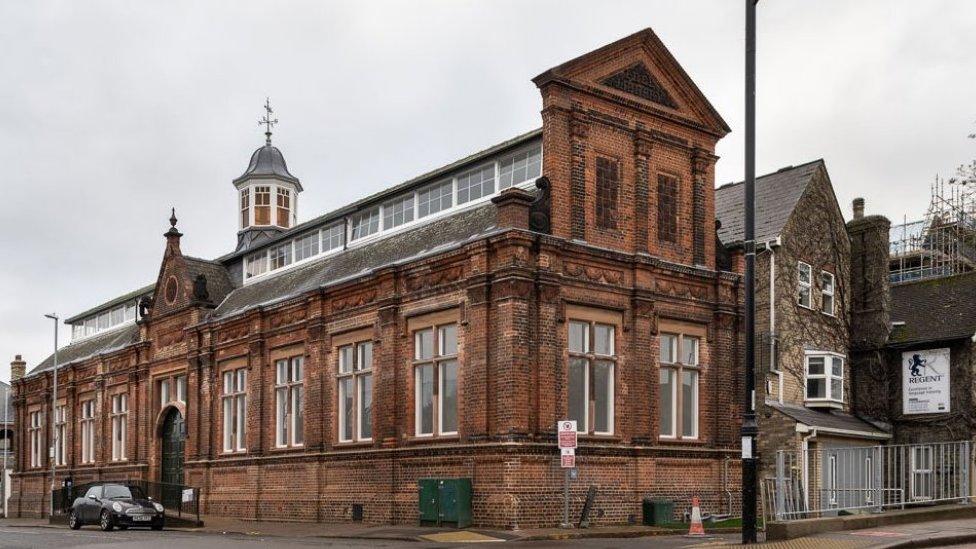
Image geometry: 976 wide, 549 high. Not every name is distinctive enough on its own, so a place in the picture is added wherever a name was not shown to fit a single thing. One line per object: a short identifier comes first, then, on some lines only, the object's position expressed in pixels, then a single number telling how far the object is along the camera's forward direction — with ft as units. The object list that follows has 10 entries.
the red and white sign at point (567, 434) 78.07
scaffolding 148.46
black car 99.81
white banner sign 113.39
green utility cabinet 81.41
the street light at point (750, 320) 58.54
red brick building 82.79
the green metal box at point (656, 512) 86.79
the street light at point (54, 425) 160.56
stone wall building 107.45
